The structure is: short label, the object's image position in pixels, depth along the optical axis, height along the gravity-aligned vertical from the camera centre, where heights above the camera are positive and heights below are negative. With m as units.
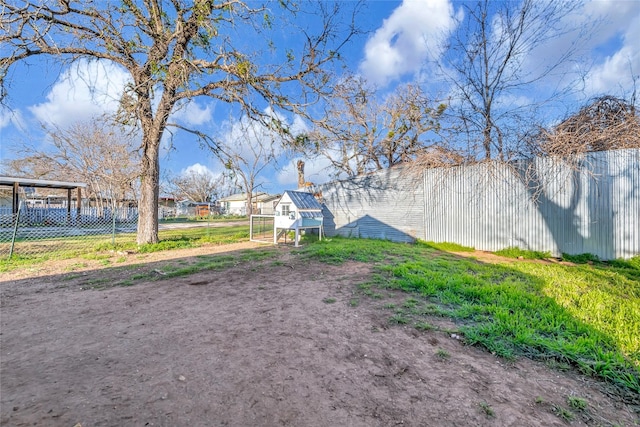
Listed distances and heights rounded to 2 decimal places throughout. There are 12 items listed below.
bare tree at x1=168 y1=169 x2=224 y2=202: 43.94 +4.61
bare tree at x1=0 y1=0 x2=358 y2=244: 6.49 +4.41
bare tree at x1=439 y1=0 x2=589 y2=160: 8.31 +4.67
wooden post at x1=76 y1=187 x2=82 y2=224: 15.69 +0.42
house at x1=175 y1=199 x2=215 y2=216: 41.08 +1.07
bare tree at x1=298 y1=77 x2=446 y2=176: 12.25 +4.39
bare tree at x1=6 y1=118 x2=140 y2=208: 17.78 +3.80
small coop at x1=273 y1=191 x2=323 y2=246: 9.24 +0.04
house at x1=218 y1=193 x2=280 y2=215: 49.09 +2.20
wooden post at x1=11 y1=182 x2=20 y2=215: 13.74 +1.03
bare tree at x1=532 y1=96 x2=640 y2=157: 6.54 +2.13
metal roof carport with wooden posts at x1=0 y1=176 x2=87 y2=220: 13.46 +1.64
